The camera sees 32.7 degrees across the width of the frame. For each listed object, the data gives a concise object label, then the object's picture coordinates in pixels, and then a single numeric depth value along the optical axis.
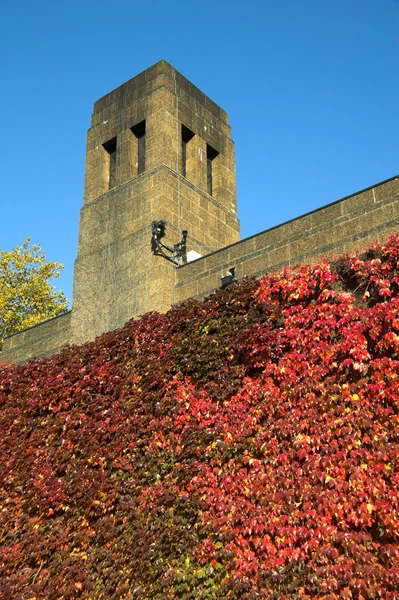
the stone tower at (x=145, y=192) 11.87
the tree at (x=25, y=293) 23.84
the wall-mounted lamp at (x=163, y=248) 11.54
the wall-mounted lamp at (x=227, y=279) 9.98
